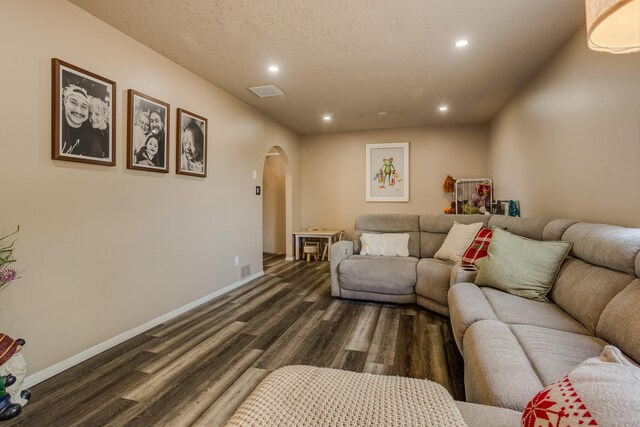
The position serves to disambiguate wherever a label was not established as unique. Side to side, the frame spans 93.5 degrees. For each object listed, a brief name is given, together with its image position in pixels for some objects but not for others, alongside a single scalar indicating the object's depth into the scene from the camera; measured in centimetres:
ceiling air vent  349
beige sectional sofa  111
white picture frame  552
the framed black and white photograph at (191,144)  297
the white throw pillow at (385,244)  367
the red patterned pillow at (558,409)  58
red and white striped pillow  269
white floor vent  398
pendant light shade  87
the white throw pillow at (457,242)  315
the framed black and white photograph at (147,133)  245
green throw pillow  193
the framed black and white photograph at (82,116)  194
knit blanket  68
